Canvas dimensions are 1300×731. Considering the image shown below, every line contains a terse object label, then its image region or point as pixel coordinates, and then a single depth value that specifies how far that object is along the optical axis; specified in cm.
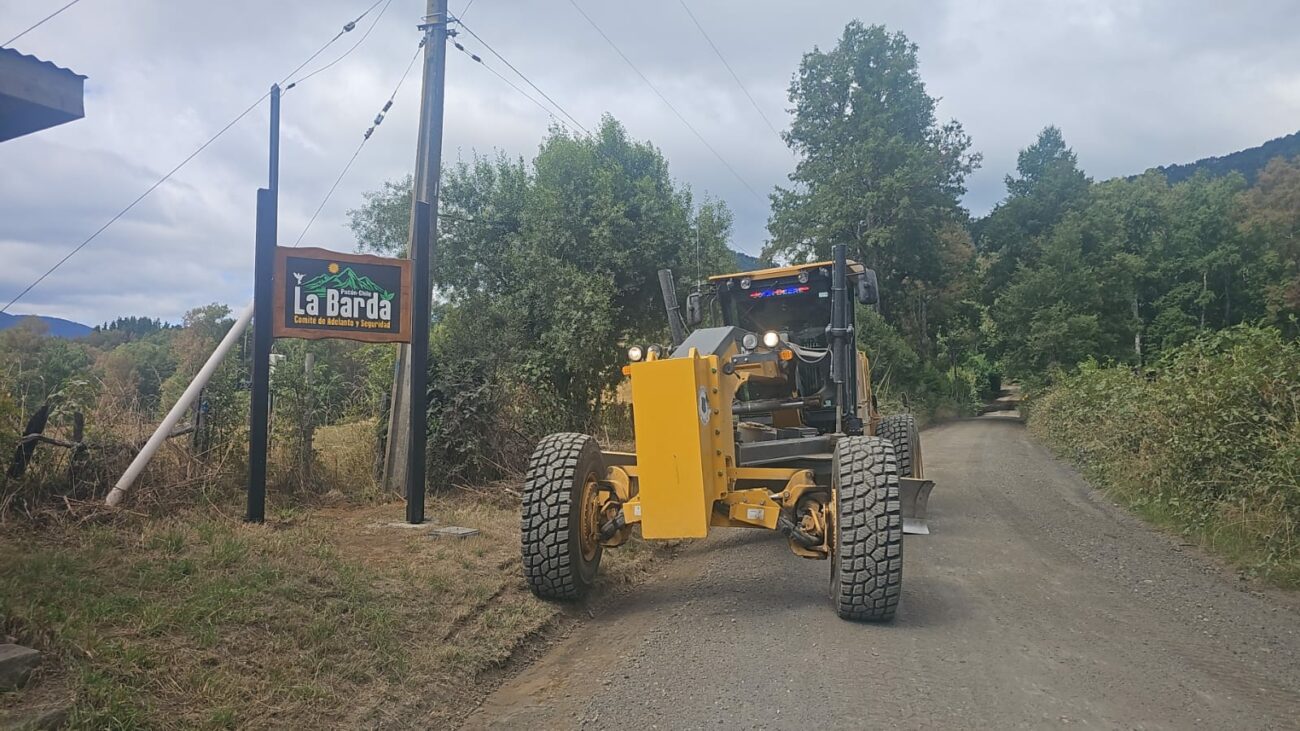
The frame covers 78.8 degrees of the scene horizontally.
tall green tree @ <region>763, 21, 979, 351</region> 3391
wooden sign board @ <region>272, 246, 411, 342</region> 665
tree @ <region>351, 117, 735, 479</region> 1236
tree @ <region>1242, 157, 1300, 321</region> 3684
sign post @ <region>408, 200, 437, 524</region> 690
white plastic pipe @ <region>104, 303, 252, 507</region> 579
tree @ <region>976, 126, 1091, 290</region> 4603
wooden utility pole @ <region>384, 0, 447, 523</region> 827
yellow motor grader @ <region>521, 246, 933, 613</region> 502
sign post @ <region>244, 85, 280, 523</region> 613
